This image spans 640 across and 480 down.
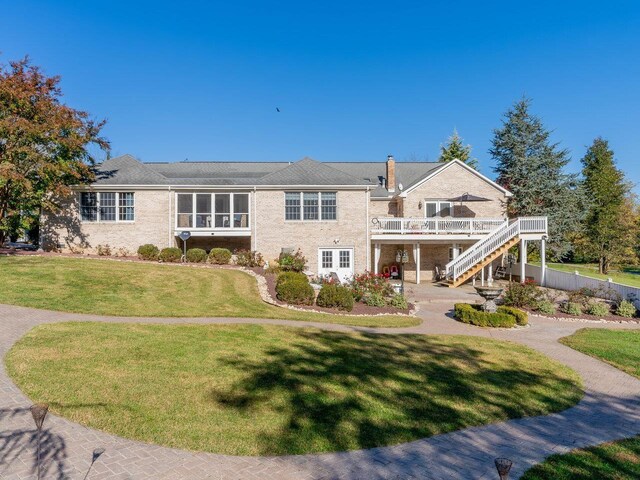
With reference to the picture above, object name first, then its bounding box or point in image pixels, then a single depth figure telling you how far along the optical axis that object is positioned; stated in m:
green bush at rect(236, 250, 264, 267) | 23.75
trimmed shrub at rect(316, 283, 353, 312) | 17.11
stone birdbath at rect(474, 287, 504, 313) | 16.58
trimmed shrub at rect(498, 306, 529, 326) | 16.02
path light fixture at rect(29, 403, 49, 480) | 3.96
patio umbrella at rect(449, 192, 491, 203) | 26.43
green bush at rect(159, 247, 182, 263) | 23.58
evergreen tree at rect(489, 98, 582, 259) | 35.50
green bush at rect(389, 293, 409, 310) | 18.12
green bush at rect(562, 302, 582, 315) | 18.24
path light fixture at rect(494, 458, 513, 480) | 3.30
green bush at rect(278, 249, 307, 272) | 22.72
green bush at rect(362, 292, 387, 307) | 18.17
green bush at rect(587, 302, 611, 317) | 18.20
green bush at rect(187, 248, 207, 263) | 23.94
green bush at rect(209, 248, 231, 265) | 23.95
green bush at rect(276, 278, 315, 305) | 17.31
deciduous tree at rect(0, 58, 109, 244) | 22.06
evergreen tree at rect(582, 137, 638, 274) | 38.47
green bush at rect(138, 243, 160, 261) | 24.05
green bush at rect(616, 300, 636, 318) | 18.14
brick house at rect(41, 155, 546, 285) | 25.12
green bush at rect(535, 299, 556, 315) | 18.36
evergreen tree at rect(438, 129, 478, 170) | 50.16
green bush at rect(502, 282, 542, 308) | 19.02
